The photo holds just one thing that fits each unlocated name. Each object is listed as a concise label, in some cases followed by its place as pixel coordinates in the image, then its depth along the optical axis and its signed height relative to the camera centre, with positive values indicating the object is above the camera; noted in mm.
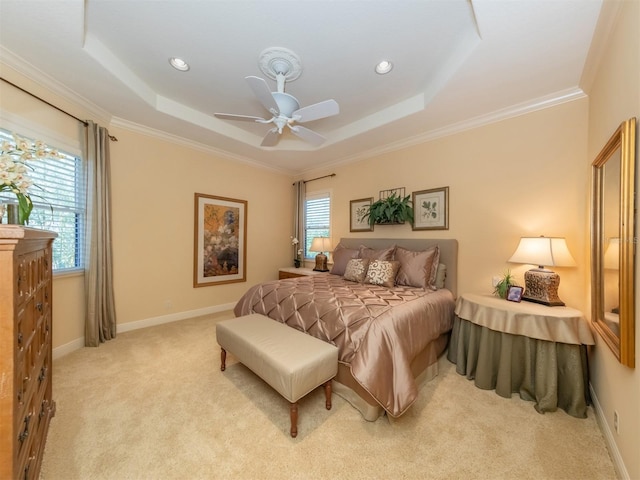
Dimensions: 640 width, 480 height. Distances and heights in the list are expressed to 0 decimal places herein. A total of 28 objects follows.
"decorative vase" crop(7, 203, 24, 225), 1313 +142
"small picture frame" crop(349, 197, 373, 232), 4141 +419
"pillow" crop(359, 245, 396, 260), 3371 -209
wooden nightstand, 4324 -599
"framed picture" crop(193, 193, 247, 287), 4016 -18
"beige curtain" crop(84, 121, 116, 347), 2846 -21
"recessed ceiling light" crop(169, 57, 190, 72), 2369 +1739
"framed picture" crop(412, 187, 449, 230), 3297 +417
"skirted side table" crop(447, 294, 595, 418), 1872 -934
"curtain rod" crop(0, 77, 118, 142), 2134 +1344
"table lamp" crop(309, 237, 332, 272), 4426 -165
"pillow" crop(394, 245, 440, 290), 2982 -372
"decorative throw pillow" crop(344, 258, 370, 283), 3210 -411
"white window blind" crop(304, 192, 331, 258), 4832 +439
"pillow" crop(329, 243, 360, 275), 3750 -294
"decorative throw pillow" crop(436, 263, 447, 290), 3096 -468
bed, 1749 -679
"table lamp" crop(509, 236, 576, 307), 2203 -217
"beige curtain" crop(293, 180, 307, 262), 5160 +604
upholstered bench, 1632 -859
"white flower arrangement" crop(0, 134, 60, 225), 1190 +351
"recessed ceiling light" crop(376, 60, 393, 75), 2376 +1711
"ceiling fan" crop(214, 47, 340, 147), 2174 +1247
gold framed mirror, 1302 -27
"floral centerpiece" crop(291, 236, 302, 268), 5129 -297
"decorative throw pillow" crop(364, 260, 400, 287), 2990 -421
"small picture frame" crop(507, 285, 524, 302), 2283 -517
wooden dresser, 850 -481
